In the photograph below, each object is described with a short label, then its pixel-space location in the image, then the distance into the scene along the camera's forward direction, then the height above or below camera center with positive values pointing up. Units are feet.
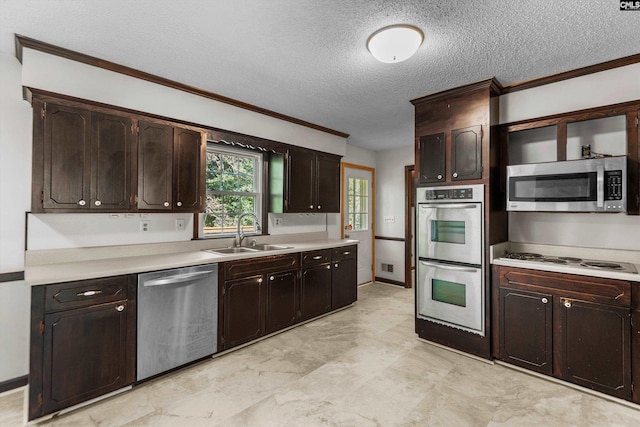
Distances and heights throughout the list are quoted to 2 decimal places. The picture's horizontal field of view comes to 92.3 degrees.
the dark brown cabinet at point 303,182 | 13.16 +1.64
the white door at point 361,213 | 18.03 +0.32
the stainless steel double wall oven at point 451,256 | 9.71 -1.27
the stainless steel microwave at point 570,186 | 7.86 +0.91
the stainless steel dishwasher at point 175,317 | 8.07 -2.80
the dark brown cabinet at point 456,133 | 9.68 +2.86
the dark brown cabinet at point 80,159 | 7.55 +1.54
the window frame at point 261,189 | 13.30 +1.27
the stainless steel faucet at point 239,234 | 11.84 -0.61
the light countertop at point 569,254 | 7.73 -1.14
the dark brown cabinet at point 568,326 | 7.54 -2.91
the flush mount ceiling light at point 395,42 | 6.82 +4.06
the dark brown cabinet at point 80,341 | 6.62 -2.87
